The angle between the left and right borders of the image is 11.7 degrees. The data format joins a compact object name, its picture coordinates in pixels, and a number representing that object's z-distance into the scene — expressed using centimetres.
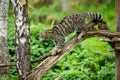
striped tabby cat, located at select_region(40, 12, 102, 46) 1122
